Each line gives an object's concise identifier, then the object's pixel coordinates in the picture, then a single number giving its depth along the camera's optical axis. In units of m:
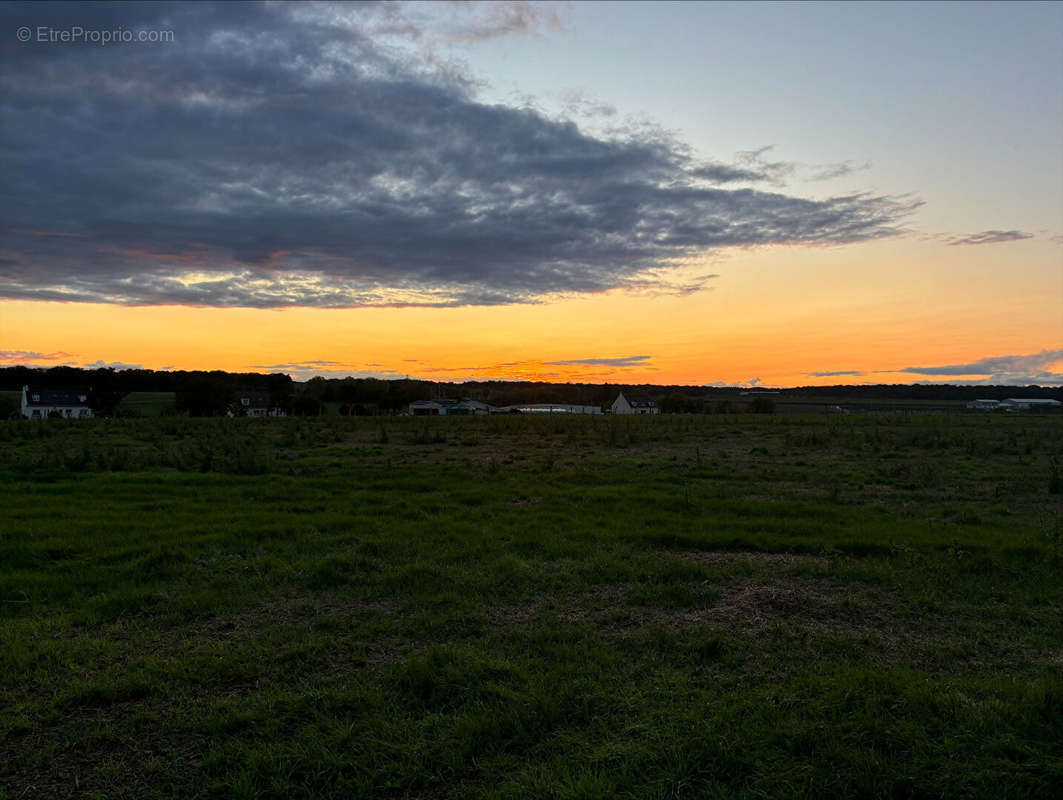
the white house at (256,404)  88.75
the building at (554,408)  121.75
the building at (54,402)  82.25
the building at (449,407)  108.20
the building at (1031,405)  115.94
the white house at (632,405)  116.00
